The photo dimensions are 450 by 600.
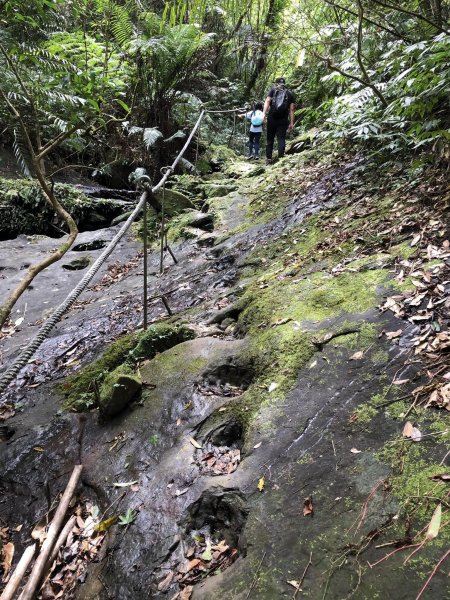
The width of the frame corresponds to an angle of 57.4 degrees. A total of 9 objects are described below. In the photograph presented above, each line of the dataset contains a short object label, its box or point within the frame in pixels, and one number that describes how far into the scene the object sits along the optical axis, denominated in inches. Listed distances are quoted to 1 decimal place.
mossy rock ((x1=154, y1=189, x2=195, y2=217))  341.1
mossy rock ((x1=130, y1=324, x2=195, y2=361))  139.5
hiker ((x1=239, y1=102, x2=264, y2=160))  435.5
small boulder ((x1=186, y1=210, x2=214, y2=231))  303.4
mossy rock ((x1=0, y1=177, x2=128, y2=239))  341.1
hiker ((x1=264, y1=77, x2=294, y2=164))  350.3
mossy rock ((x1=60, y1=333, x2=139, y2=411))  132.0
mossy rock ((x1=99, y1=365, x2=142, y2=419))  118.3
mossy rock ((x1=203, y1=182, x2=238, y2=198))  355.0
